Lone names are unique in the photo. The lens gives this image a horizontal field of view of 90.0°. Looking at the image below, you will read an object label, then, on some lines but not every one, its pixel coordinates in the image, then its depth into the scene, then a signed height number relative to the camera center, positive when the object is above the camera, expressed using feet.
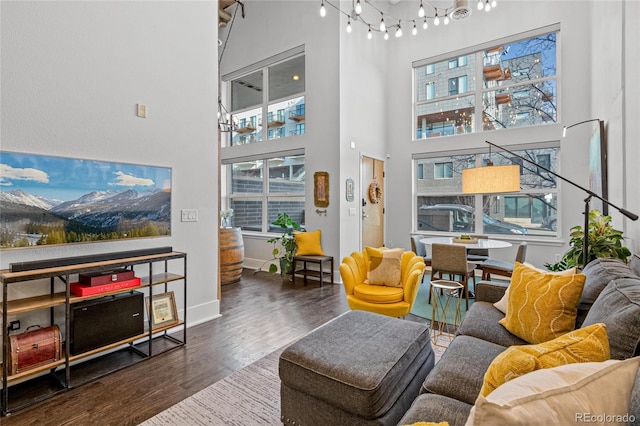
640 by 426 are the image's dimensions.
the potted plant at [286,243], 17.30 -1.79
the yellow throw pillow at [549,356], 3.05 -1.45
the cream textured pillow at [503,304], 7.11 -2.14
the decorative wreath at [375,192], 19.79 +1.11
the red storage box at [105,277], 7.65 -1.61
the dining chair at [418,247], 15.03 -1.83
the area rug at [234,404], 6.12 -3.99
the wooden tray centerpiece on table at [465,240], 13.45 -1.31
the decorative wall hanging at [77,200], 7.12 +0.28
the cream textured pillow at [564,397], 2.12 -1.34
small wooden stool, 16.22 -2.80
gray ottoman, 4.79 -2.65
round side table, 8.94 -3.84
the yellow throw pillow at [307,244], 16.99 -1.81
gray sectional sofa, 3.85 -2.38
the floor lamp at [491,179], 11.23 +1.09
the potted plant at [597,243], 7.82 -0.88
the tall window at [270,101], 19.57 +7.16
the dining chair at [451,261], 11.78 -1.93
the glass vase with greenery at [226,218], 20.30 -0.49
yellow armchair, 9.59 -2.48
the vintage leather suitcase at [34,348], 6.53 -2.90
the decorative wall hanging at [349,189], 17.44 +1.16
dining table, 12.76 -1.42
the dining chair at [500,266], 12.92 -2.36
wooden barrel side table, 16.12 -2.28
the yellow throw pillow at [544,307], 5.67 -1.81
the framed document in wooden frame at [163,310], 9.03 -2.88
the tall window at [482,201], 16.92 +0.49
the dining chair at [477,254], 14.47 -2.16
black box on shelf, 7.40 -2.69
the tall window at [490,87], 16.93 +7.06
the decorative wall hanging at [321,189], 17.43 +1.17
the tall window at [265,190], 19.92 +1.35
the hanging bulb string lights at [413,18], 12.64 +10.44
